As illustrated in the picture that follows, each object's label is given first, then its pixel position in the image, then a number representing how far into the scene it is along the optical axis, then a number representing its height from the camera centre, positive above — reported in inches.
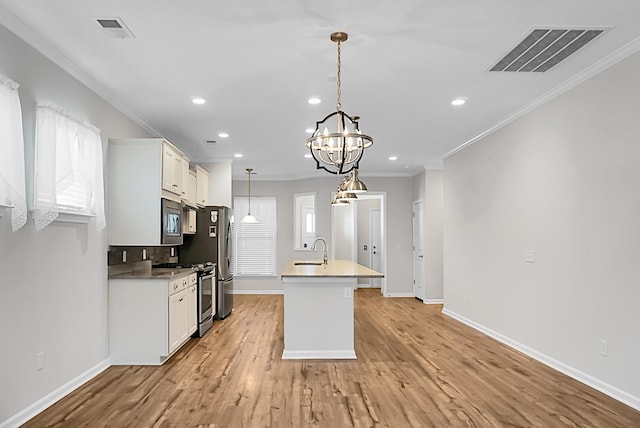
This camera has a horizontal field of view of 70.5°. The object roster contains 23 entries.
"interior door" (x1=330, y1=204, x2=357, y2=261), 468.4 -0.6
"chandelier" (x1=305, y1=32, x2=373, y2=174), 120.7 +25.8
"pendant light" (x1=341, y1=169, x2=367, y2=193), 213.2 +21.6
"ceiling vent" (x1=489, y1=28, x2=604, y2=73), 130.7 +56.8
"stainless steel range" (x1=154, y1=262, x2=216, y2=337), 242.4 -34.9
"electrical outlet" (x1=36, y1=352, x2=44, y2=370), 134.4 -38.4
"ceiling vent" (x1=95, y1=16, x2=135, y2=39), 122.0 +57.0
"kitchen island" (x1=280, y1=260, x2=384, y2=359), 198.2 -37.4
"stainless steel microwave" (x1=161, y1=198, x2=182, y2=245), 200.8 +4.5
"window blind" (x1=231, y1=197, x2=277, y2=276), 423.0 -6.9
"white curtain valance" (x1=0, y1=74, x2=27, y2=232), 114.8 +20.4
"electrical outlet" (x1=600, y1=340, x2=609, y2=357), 150.8 -39.4
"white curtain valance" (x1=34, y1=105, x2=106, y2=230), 135.0 +21.3
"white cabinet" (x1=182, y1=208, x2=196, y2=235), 270.7 +6.9
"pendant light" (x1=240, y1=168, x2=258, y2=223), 383.6 +10.8
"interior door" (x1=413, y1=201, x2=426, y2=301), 369.1 -16.5
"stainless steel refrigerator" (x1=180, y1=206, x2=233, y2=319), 291.9 -9.2
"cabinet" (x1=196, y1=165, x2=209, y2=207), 286.0 +29.4
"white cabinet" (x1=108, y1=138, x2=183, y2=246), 192.1 +17.6
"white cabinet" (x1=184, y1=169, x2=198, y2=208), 252.6 +25.4
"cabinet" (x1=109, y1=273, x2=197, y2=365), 185.9 -36.7
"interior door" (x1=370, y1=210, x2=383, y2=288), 477.1 -12.5
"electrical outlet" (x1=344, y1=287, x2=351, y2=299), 198.5 -27.0
